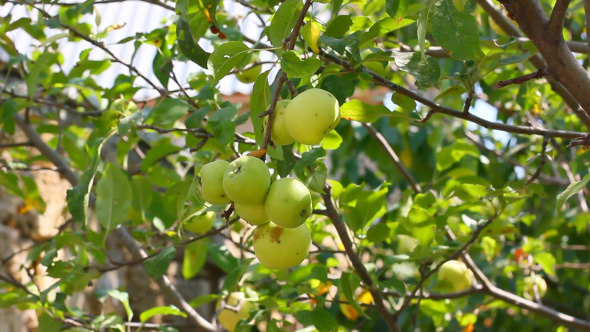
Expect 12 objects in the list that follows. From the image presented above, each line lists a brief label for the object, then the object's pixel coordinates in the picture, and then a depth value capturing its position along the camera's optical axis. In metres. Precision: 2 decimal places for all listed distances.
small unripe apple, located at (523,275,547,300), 2.44
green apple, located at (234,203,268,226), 1.42
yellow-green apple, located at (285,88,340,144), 1.40
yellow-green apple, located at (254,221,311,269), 1.46
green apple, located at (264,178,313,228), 1.38
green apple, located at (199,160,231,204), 1.42
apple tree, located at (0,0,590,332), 1.46
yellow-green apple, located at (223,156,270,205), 1.37
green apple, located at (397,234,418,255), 2.37
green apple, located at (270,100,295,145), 1.43
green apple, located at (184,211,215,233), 1.96
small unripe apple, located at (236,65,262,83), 1.87
